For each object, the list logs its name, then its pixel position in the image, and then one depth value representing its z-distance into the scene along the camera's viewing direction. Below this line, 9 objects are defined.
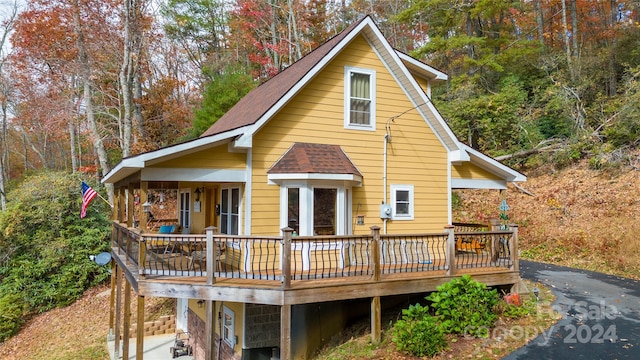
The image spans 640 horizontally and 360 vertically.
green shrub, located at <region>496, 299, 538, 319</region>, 8.83
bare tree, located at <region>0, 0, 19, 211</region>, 25.38
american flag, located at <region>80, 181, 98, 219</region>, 13.91
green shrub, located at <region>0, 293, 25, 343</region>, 16.50
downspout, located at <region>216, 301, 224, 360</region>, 10.81
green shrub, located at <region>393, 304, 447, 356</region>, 7.65
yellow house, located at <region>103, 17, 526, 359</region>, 8.05
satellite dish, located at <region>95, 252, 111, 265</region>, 15.47
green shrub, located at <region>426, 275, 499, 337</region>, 8.23
